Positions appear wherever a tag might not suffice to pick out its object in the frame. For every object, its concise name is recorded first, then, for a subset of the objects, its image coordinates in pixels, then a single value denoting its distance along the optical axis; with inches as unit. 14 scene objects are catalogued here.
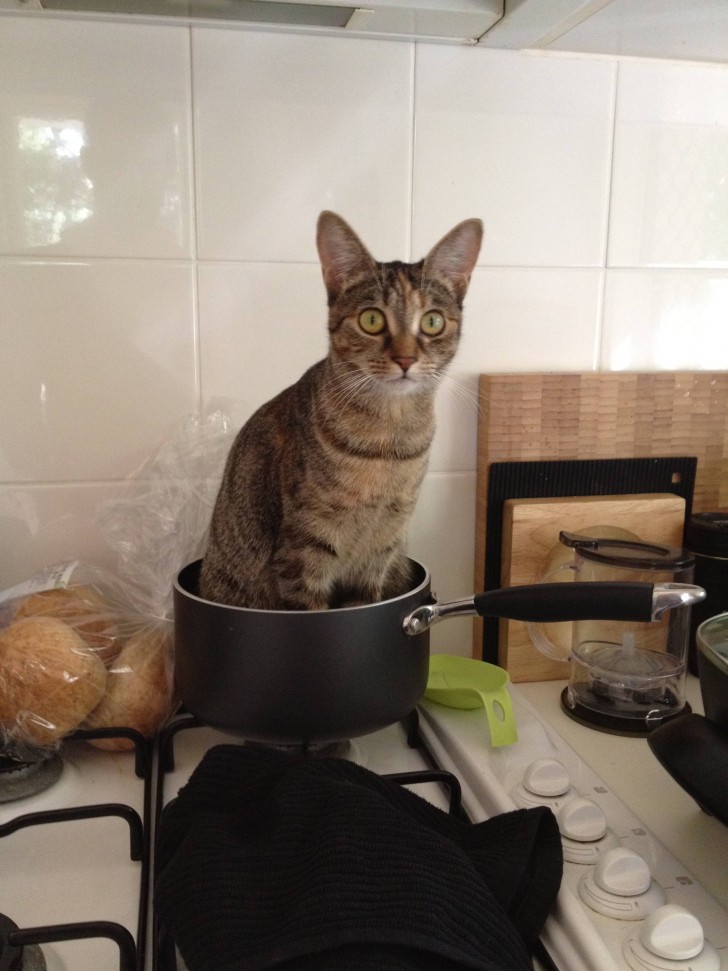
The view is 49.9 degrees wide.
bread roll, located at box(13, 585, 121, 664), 32.5
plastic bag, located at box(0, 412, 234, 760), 29.9
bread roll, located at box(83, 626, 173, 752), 32.0
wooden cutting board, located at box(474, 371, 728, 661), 38.9
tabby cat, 33.0
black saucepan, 27.1
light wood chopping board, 38.7
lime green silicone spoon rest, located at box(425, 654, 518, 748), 31.4
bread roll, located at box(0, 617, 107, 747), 29.7
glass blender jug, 34.0
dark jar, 37.3
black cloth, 18.2
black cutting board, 39.5
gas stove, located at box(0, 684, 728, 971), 20.3
